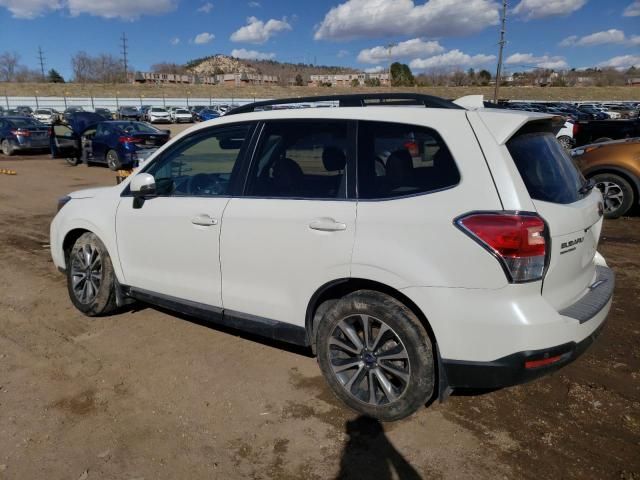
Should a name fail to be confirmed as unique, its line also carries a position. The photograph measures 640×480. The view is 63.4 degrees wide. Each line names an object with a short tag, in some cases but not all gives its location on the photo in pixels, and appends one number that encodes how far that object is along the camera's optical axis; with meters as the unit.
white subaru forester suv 2.69
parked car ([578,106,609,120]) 41.08
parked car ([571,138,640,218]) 8.34
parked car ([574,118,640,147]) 14.69
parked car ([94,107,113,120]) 47.60
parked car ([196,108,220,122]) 50.22
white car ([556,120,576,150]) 15.54
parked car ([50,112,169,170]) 16.64
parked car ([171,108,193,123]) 50.53
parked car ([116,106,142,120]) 48.22
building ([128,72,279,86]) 138.00
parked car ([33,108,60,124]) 46.89
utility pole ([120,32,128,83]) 107.34
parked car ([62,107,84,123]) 51.11
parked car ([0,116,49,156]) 21.09
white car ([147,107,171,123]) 49.59
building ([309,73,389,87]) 127.95
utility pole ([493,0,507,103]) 51.56
